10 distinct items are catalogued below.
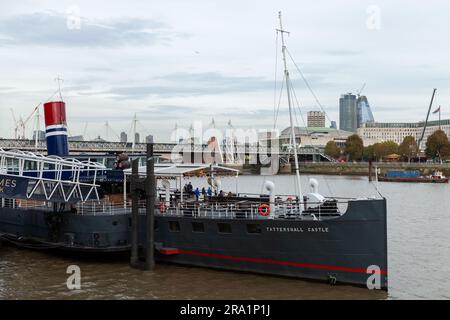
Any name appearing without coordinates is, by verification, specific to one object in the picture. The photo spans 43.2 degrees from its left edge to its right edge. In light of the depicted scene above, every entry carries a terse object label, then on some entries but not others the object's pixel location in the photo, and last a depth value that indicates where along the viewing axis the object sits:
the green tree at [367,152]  187.07
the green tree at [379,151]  184.64
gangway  28.28
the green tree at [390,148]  189.57
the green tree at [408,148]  182.36
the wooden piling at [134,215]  26.73
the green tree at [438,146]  152.75
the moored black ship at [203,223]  23.39
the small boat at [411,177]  111.62
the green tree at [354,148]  183.88
